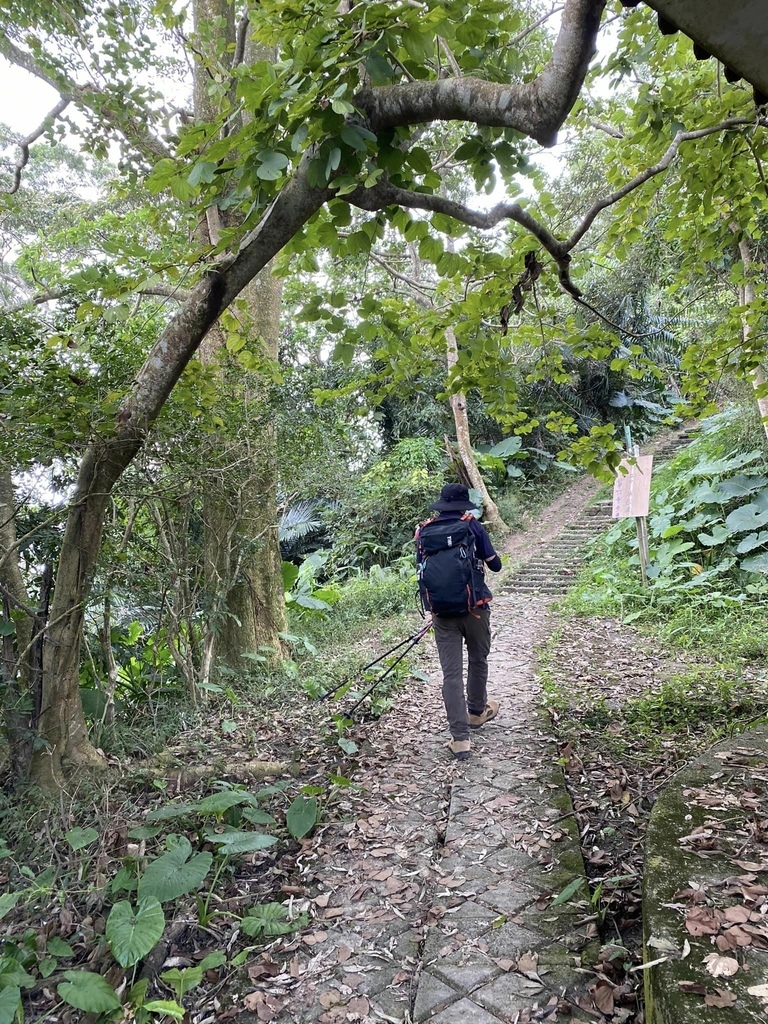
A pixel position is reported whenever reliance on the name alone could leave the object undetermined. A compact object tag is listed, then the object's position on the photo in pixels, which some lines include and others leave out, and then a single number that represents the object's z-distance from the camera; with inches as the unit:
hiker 157.8
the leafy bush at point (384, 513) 482.0
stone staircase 387.5
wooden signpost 311.9
